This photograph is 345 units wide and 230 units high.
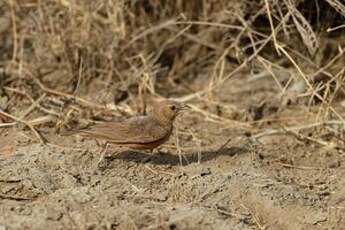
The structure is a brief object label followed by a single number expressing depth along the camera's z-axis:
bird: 10.56
